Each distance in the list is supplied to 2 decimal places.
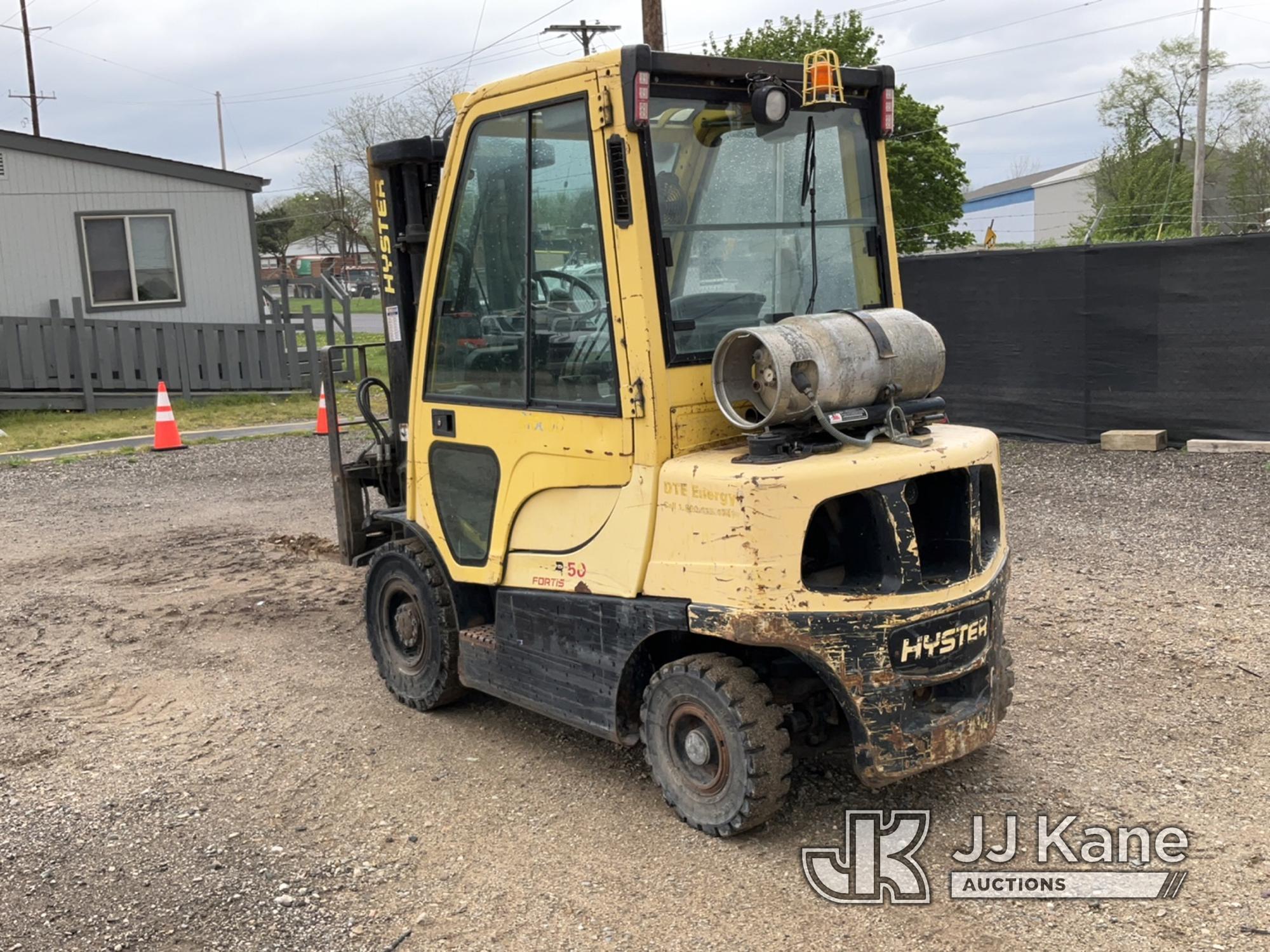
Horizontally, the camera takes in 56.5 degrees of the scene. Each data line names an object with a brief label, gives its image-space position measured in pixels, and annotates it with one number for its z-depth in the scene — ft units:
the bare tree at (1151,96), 164.45
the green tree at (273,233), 193.67
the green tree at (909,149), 107.04
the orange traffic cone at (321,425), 46.68
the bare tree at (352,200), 153.38
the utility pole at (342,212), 158.61
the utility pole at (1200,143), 106.93
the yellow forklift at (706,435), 12.42
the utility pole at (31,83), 130.93
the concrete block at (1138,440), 34.91
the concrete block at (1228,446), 33.27
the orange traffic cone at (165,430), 44.21
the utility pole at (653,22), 53.52
